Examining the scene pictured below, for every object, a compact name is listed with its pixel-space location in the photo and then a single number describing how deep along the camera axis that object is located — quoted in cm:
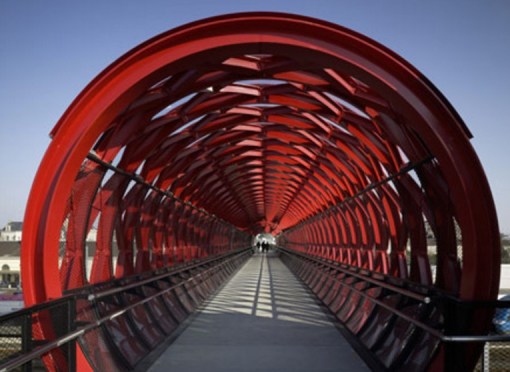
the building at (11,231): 6970
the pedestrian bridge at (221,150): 710
